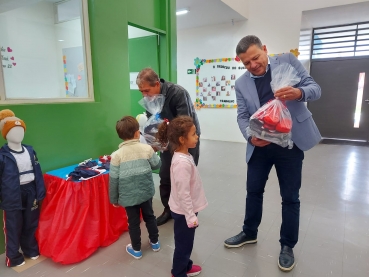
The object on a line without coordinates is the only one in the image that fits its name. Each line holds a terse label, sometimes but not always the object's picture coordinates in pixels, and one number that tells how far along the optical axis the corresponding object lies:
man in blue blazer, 1.52
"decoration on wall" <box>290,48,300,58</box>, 5.35
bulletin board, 6.26
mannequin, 1.70
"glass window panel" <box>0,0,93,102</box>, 2.29
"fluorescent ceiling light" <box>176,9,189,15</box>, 5.21
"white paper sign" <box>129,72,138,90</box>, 3.88
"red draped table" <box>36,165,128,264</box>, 1.85
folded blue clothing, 1.92
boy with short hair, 1.79
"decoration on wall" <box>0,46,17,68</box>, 2.10
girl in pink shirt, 1.39
